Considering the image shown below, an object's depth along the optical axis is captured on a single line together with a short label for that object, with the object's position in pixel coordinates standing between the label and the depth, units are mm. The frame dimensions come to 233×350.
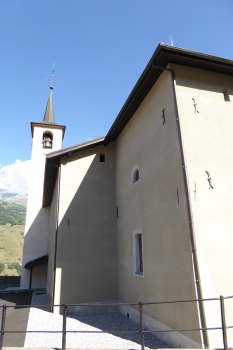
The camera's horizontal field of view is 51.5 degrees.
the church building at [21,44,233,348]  5375
